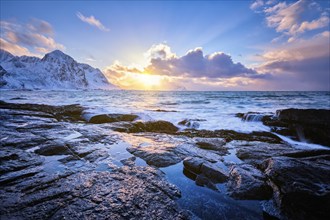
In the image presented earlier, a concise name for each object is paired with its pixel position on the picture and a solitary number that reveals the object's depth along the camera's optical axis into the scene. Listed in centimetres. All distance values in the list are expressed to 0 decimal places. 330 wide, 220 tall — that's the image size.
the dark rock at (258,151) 710
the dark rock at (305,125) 1188
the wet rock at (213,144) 840
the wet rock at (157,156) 635
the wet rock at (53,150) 658
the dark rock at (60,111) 1647
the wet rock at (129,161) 608
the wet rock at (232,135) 1109
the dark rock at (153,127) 1258
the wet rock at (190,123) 1533
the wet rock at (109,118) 1517
